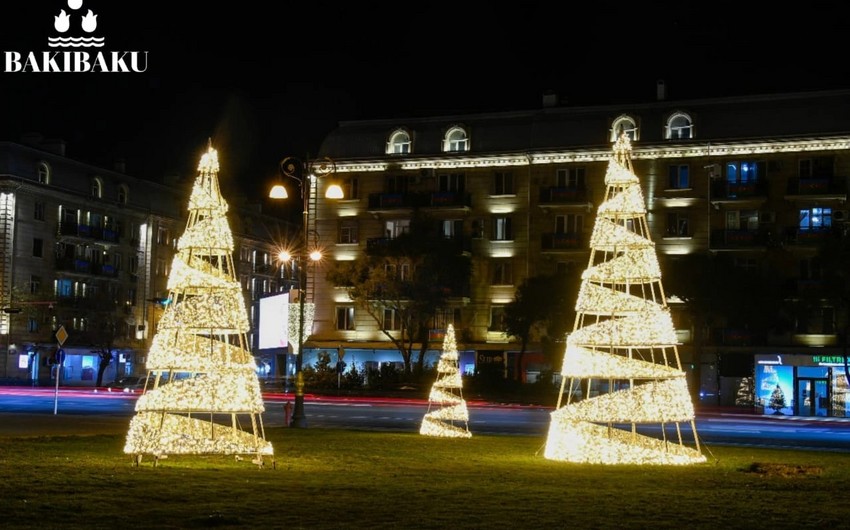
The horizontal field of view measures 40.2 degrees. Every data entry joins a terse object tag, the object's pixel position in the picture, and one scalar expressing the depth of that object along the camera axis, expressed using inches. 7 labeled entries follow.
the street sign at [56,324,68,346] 1601.9
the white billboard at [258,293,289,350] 2785.4
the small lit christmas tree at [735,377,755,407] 2456.1
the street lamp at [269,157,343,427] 1256.2
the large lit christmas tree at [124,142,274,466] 775.7
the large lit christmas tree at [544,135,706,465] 859.4
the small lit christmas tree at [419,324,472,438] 1190.9
